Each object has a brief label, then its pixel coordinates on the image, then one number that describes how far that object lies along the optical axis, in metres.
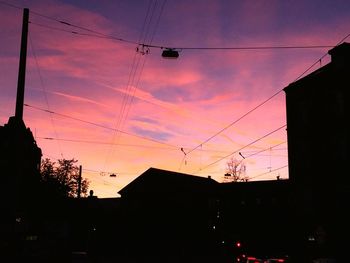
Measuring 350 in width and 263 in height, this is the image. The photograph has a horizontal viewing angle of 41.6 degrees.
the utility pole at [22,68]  20.12
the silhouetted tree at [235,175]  81.86
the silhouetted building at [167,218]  48.78
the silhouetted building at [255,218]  53.31
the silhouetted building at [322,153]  33.69
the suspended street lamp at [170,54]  21.77
